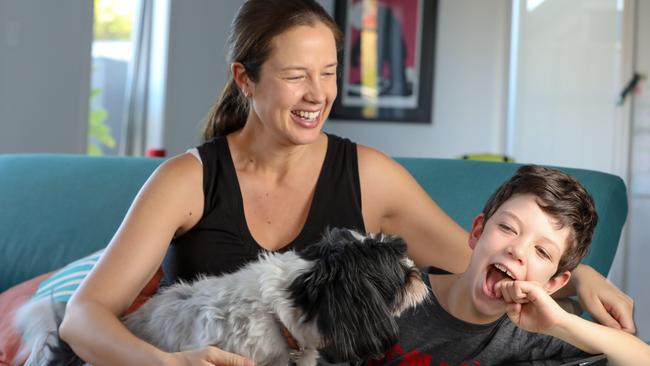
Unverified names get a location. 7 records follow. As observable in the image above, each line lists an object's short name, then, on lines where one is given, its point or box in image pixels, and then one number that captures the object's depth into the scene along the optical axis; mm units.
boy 1644
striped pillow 2321
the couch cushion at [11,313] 2183
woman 1982
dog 1530
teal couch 2510
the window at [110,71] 5637
